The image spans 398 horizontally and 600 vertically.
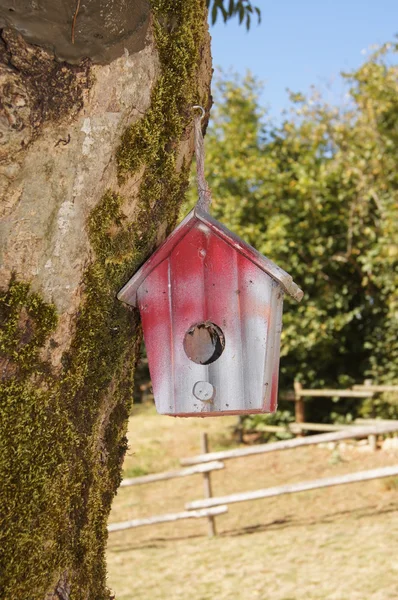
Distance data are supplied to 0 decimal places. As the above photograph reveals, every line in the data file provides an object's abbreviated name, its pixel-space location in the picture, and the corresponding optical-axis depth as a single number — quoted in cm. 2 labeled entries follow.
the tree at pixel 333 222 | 851
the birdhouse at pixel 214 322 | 112
